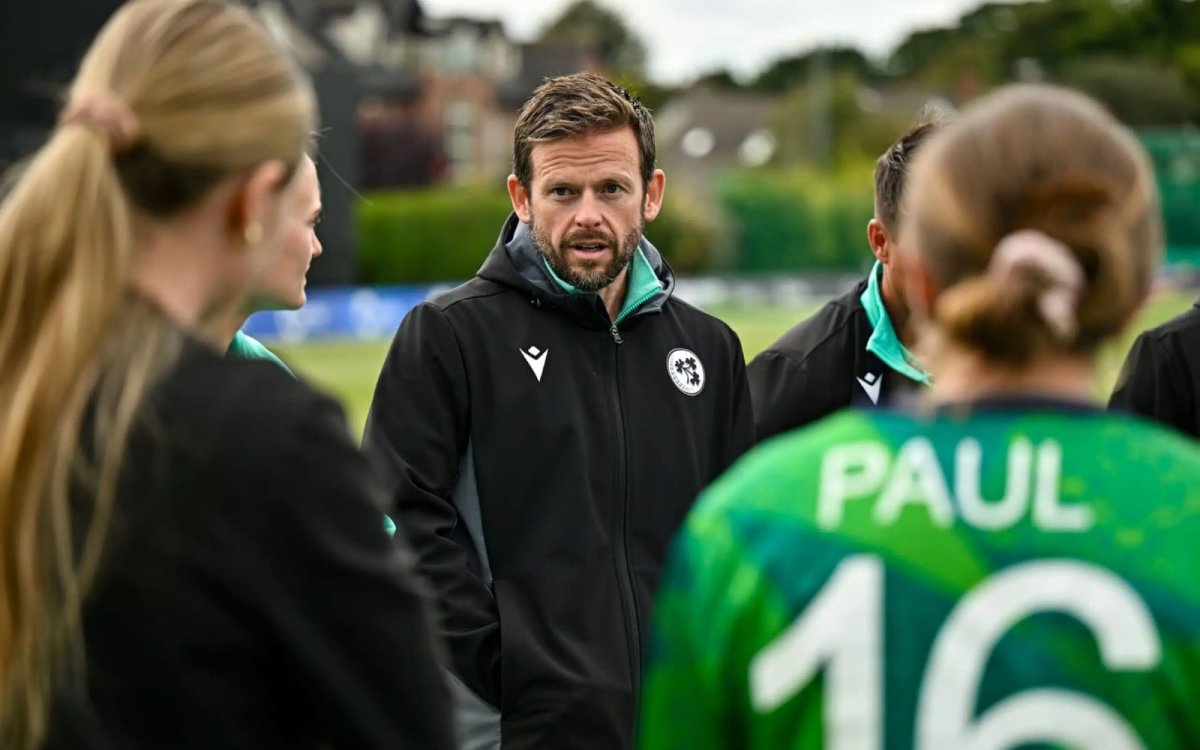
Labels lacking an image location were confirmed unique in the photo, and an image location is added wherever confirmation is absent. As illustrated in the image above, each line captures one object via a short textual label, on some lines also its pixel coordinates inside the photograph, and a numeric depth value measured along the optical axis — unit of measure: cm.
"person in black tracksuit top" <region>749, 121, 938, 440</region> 452
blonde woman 188
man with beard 398
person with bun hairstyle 185
